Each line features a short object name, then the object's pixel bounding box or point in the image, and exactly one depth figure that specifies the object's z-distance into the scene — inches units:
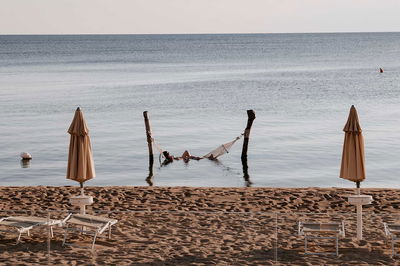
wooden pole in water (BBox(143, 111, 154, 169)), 1217.4
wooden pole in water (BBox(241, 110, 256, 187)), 1208.8
